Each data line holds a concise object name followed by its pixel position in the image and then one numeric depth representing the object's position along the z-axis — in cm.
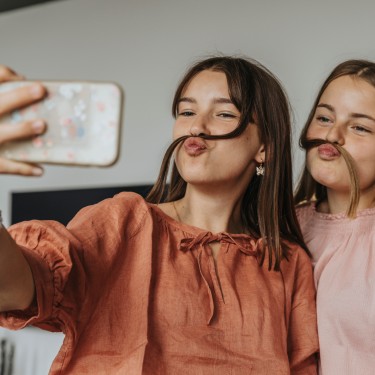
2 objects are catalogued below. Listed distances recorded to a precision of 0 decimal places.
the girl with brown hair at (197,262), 103
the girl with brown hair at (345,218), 131
